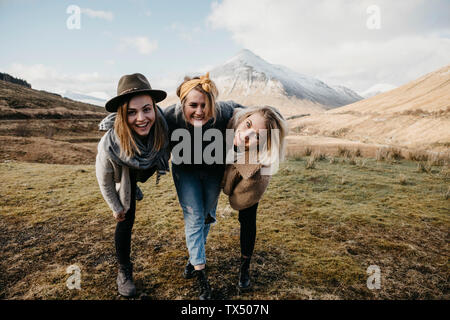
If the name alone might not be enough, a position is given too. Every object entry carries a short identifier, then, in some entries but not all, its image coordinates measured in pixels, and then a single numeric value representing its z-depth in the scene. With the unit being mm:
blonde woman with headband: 2133
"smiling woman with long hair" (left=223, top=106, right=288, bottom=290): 2000
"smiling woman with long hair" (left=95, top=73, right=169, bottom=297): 1976
